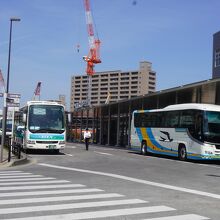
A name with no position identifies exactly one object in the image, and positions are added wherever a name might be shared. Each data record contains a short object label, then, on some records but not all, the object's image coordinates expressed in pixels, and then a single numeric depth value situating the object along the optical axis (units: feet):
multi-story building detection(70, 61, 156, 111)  423.23
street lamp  61.96
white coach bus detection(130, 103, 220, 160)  71.87
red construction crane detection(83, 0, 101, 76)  349.82
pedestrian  103.54
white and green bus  82.84
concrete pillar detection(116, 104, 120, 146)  144.15
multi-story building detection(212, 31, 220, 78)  145.37
